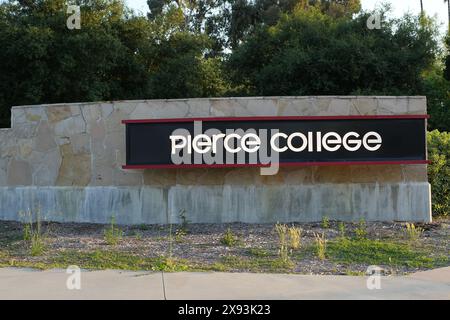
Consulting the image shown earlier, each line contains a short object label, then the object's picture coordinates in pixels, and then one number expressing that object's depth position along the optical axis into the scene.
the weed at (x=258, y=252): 8.80
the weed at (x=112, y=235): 9.64
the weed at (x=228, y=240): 9.60
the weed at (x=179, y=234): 10.10
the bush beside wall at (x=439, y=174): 12.70
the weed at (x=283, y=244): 8.33
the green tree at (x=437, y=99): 20.21
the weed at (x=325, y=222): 11.25
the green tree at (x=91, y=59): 21.91
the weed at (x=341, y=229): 10.31
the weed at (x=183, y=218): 11.78
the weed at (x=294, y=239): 9.20
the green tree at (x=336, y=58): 20.17
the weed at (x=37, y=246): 8.88
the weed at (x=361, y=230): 10.23
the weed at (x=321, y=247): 8.59
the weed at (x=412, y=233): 10.00
